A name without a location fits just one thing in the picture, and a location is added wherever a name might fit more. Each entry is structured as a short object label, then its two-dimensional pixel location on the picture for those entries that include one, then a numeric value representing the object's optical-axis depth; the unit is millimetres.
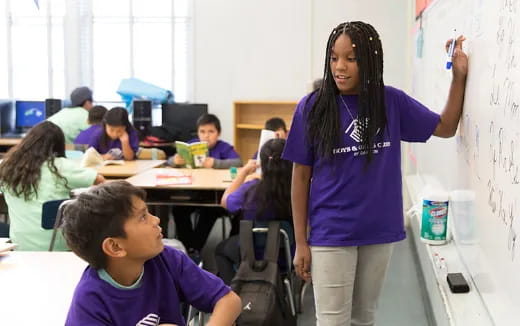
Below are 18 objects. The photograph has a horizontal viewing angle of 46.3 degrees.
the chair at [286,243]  3004
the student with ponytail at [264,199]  3002
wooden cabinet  6812
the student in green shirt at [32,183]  3105
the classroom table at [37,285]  1724
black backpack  2490
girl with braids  1852
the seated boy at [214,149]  4730
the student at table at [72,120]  6133
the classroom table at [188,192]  3943
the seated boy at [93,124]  5328
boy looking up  1430
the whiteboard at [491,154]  1425
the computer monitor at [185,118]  6680
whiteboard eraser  2004
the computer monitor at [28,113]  7164
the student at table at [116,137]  5035
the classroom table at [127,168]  4430
